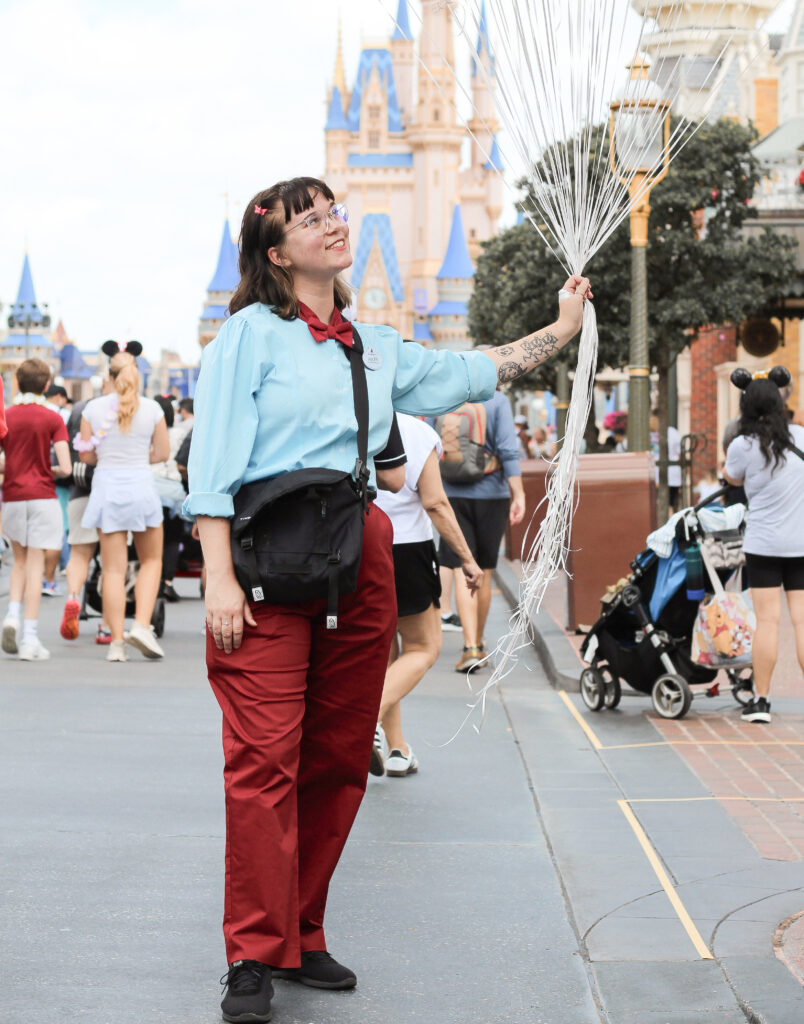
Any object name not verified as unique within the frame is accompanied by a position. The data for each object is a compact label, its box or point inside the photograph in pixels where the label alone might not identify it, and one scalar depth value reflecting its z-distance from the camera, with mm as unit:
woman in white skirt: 9930
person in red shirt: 10461
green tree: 25828
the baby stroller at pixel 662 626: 7918
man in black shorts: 10047
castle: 133375
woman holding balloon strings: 3756
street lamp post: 12930
